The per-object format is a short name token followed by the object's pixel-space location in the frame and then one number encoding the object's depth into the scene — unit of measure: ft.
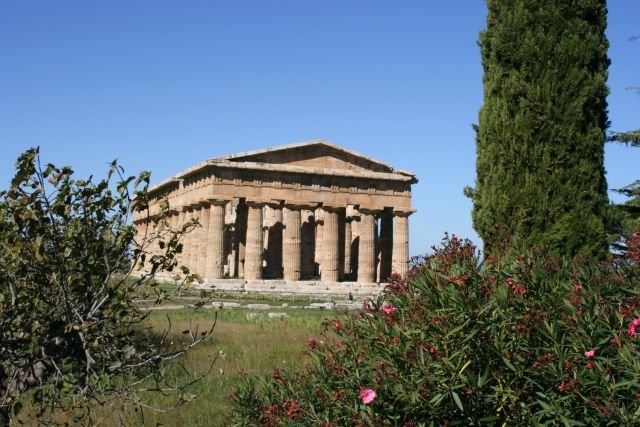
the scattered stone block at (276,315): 63.93
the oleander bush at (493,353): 14.03
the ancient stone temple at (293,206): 111.96
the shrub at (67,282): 17.93
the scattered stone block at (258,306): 77.41
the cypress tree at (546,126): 40.27
